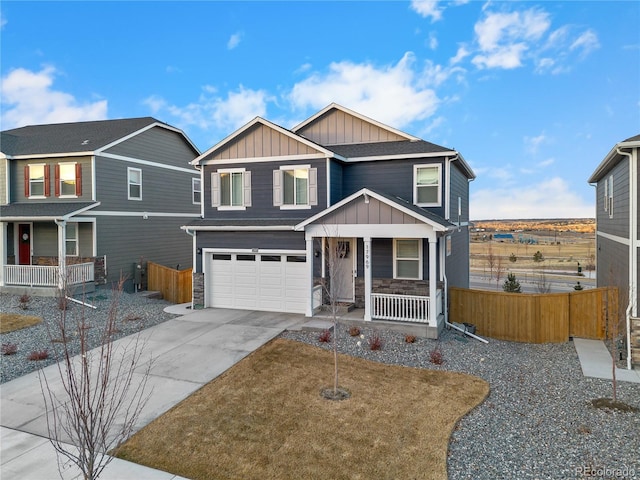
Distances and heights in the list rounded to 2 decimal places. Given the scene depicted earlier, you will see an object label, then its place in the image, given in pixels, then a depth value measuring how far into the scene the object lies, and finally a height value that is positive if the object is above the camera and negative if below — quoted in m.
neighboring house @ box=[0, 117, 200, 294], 17.27 +1.84
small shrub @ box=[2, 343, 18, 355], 9.93 -2.69
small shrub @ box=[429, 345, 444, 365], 9.59 -2.87
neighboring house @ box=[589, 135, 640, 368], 9.67 +0.23
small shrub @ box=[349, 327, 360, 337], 11.29 -2.62
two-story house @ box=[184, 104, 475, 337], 12.45 +0.61
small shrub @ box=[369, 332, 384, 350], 10.27 -2.68
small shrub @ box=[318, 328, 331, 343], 10.75 -2.64
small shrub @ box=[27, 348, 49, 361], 9.55 -2.74
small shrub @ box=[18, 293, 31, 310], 14.49 -2.26
